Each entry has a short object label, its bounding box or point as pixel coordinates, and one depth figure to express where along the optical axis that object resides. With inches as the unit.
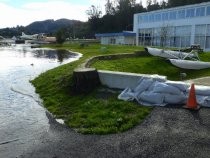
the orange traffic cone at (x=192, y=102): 214.7
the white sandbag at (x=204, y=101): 218.0
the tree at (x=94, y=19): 2229.5
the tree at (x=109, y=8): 2344.4
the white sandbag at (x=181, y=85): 231.9
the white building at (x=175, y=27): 1019.8
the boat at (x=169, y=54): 519.1
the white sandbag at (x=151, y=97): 229.7
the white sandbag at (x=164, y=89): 228.6
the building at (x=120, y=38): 1465.1
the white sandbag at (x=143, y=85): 243.6
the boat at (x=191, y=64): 450.5
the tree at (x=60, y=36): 1490.1
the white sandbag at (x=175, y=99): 225.4
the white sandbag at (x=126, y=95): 243.3
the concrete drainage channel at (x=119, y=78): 256.9
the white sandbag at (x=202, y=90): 224.5
